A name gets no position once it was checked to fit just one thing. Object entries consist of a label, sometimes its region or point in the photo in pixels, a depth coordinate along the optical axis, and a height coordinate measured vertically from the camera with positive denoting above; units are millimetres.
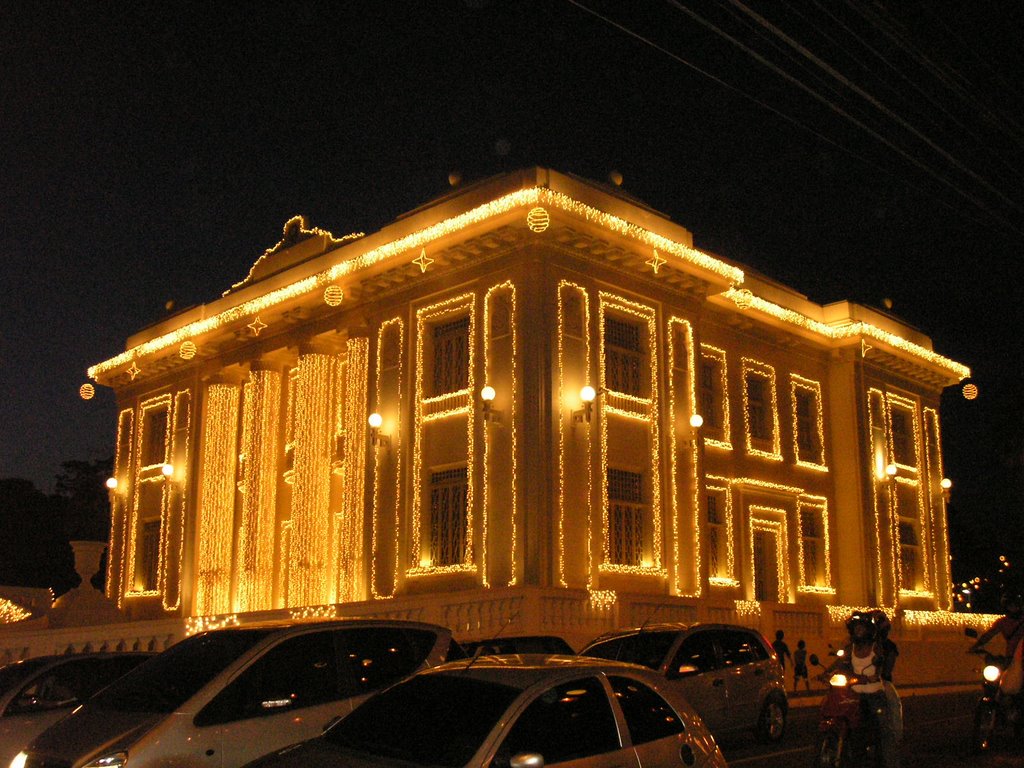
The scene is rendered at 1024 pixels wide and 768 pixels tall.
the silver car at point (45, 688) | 11328 -623
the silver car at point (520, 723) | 6438 -577
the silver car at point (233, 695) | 7887 -506
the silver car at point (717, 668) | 14453 -563
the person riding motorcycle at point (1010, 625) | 13578 -48
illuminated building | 23719 +4647
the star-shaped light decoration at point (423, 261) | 25562 +7933
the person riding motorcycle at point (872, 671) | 10789 -462
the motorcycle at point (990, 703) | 13555 -952
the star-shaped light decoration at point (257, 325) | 30391 +7791
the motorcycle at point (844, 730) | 10703 -991
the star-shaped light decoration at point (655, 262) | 25539 +7870
